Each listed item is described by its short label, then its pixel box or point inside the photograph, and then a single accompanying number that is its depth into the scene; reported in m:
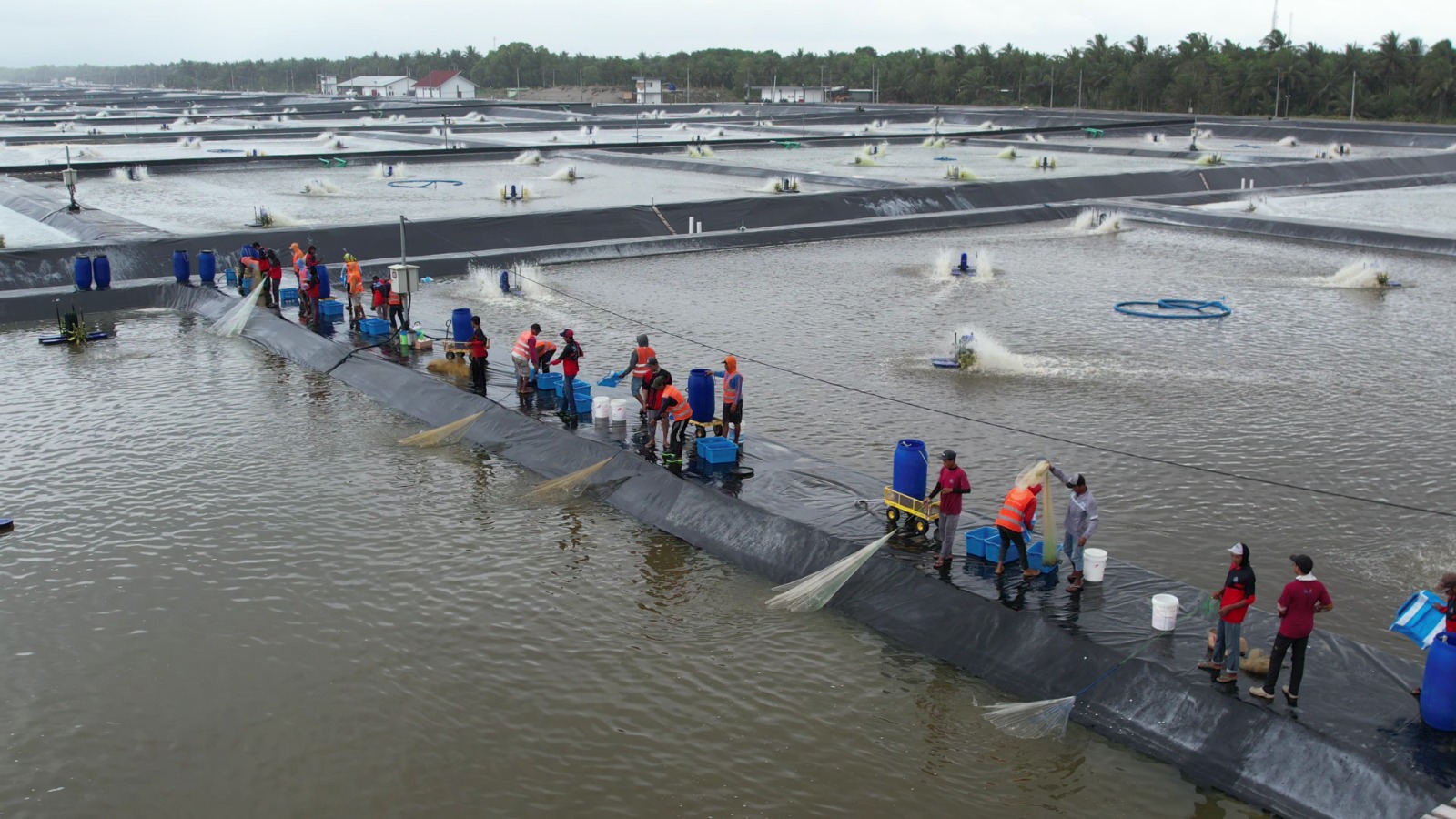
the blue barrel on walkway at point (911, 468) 13.76
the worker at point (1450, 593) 9.55
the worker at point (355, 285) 24.41
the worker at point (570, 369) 18.09
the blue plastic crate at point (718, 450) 16.30
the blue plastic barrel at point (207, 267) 28.78
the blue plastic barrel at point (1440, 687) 9.32
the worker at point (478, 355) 19.94
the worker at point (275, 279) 26.88
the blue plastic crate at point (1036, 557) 12.63
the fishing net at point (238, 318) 26.03
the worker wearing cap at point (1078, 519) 12.09
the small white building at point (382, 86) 175.12
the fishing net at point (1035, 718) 10.72
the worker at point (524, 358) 19.64
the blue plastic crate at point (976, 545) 13.08
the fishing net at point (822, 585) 13.22
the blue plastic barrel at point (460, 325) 21.89
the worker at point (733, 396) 16.02
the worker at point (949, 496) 12.65
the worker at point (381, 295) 24.72
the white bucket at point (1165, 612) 11.17
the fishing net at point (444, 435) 18.86
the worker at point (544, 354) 19.67
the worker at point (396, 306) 23.58
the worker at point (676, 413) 16.36
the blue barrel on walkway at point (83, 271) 28.20
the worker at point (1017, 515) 12.07
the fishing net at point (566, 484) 16.75
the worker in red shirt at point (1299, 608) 9.55
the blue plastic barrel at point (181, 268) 29.20
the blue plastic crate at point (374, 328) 24.17
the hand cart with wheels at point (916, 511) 13.80
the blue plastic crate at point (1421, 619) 10.02
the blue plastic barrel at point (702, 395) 16.64
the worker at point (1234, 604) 10.05
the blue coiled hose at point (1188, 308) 26.42
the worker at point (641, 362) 17.31
